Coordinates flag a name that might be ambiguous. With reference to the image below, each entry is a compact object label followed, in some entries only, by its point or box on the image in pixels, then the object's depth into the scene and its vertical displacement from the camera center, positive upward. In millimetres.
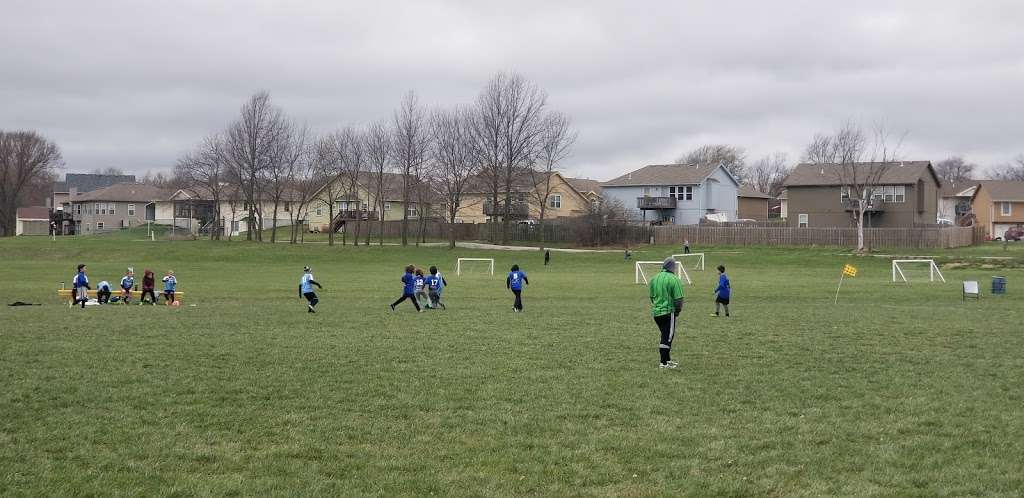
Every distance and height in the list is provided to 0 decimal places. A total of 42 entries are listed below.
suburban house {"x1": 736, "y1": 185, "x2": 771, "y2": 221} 118825 +4998
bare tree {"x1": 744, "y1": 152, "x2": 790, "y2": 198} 160000 +11566
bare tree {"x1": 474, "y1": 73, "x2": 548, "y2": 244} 81500 +9510
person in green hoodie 15094 -1076
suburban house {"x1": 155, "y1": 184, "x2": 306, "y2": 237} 112938 +3629
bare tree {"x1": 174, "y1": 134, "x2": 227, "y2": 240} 89562 +7552
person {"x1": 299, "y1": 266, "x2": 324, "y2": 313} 26047 -1525
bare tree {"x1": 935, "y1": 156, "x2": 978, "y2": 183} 175350 +14666
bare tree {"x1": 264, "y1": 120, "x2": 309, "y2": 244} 85812 +7814
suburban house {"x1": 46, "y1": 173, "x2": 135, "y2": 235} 144250 +9036
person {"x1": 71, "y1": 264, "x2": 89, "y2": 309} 29484 -1647
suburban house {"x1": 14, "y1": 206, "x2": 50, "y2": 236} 133750 +2437
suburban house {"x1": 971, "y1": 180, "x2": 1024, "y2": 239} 96625 +3824
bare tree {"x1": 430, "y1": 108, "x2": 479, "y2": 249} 82688 +7924
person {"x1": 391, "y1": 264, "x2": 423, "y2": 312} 26844 -1414
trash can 34594 -1798
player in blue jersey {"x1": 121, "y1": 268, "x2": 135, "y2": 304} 31016 -1691
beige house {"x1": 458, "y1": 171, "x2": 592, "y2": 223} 95000 +4102
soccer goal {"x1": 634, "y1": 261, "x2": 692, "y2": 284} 45562 -1905
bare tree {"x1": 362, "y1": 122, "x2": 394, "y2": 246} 85625 +8642
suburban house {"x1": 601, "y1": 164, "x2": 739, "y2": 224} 97375 +5467
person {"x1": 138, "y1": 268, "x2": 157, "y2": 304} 30812 -1677
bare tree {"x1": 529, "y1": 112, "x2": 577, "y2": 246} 82125 +8260
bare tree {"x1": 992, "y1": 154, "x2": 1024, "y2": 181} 150362 +11922
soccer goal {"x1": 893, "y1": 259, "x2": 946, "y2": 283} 45038 -1733
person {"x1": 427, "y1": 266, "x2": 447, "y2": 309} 27516 -1504
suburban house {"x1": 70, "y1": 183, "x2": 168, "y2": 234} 122938 +4255
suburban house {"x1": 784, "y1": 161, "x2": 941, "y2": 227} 82250 +4307
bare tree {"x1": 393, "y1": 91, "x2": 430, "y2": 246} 82688 +8692
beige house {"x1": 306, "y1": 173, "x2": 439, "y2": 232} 106000 +4239
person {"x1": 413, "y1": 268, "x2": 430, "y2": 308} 27062 -1545
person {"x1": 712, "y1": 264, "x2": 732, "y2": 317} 25078 -1502
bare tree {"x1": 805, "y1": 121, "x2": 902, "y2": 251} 77125 +6567
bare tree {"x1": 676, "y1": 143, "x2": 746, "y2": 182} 147375 +14249
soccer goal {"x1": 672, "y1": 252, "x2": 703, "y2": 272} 59612 -1459
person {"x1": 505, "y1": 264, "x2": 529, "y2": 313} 26984 -1347
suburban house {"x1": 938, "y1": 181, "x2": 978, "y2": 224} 116125 +5606
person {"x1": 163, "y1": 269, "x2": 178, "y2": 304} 30562 -1703
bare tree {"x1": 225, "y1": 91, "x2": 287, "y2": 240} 85312 +9527
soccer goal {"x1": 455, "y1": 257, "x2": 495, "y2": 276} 61562 -1835
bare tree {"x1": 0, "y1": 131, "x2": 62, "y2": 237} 114688 +10168
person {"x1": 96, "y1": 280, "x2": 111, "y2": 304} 30891 -1930
